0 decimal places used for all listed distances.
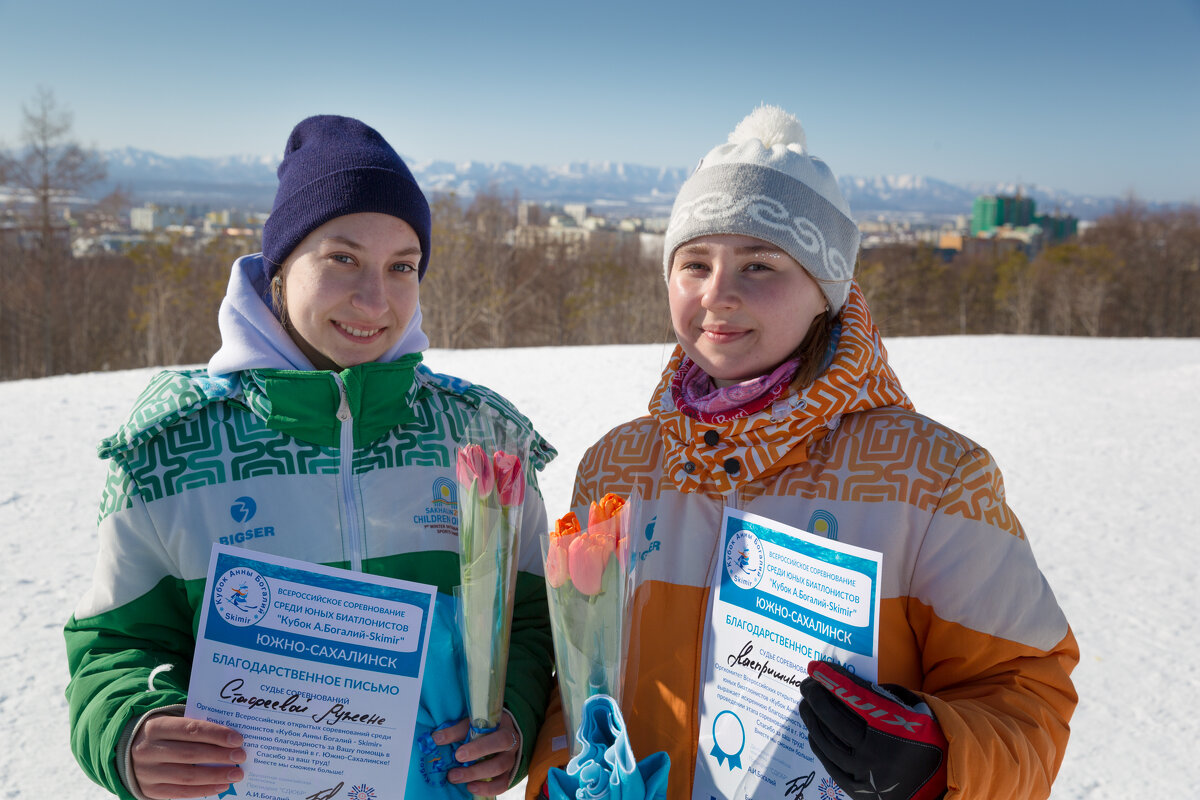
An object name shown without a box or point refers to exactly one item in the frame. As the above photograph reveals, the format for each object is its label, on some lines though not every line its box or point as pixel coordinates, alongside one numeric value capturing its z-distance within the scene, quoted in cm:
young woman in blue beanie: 161
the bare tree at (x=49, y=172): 2542
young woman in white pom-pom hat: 135
